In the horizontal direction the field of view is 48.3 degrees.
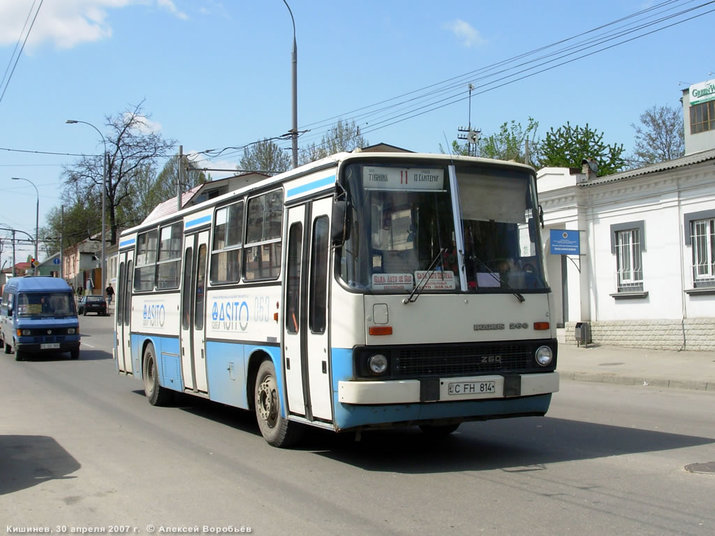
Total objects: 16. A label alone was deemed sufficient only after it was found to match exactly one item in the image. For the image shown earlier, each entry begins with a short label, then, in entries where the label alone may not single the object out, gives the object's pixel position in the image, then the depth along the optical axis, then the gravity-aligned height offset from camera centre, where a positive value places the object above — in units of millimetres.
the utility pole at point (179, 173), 37369 +6268
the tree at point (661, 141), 50938 +10276
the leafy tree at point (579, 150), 49156 +9368
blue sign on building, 22703 +1702
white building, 20312 +1323
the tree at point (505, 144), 57250 +11516
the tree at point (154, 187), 84062 +12908
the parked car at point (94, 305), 56822 +210
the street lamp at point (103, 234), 52053 +4615
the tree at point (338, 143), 52106 +10982
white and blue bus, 7359 +59
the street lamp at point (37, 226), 68750 +7119
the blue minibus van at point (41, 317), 24328 -264
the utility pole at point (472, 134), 23559 +8418
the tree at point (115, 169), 65875 +11676
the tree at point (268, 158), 63500 +11730
